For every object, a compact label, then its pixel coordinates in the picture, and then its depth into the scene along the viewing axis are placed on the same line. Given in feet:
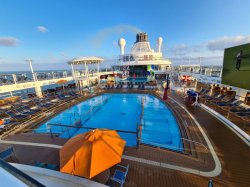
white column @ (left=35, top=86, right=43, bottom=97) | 42.53
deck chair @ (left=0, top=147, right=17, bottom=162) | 12.96
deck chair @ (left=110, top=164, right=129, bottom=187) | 10.52
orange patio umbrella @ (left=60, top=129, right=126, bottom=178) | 8.83
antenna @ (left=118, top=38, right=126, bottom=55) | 96.55
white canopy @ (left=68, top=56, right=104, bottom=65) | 44.33
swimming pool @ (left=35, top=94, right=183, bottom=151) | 22.76
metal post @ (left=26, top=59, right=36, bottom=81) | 40.34
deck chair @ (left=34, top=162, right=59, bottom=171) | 12.60
